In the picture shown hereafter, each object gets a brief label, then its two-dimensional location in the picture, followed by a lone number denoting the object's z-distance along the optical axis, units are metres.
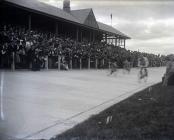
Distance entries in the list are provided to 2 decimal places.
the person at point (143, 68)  16.83
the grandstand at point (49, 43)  16.03
